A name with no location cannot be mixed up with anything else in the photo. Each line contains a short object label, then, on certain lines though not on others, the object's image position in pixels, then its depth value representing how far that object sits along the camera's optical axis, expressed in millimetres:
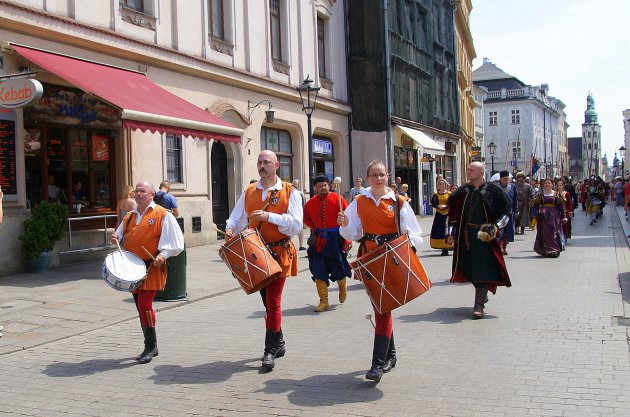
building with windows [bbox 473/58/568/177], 82625
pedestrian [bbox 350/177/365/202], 17734
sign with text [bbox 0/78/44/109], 9039
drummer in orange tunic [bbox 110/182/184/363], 5996
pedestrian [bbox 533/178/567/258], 13570
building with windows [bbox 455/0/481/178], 42281
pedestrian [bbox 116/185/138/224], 10819
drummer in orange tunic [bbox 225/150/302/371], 5633
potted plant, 11250
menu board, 11219
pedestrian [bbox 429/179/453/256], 13805
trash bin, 9281
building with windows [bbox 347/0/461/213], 25719
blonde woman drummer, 5348
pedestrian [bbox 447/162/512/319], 7656
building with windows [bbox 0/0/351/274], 11484
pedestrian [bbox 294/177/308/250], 15473
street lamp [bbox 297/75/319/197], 16312
